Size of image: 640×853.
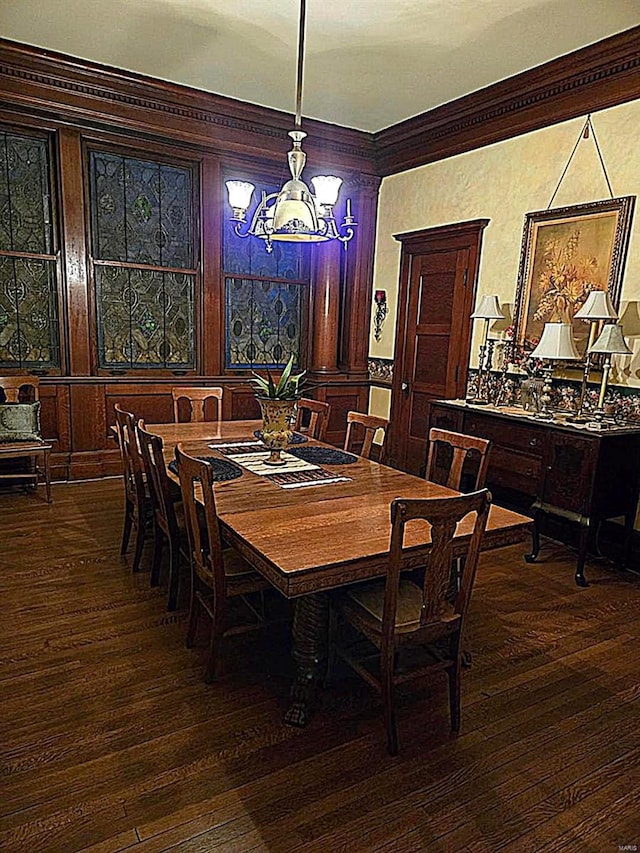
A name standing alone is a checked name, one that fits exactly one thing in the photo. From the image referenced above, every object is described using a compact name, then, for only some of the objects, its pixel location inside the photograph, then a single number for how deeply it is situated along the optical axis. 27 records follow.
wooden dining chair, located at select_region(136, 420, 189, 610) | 2.75
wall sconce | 6.01
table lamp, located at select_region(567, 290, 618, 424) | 3.56
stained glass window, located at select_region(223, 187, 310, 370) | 5.70
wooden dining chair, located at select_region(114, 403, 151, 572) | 3.12
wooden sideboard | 3.37
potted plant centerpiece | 2.95
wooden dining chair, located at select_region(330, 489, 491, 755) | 1.83
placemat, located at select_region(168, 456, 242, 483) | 2.77
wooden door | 5.02
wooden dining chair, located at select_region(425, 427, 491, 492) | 2.79
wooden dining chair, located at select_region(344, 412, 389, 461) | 3.52
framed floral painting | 3.79
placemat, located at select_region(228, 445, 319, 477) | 2.95
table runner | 2.77
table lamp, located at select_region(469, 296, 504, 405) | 4.40
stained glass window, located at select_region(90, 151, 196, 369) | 5.01
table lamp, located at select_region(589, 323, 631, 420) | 3.47
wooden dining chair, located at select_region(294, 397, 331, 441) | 4.00
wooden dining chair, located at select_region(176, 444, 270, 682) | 2.18
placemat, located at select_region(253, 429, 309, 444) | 3.64
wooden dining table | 1.87
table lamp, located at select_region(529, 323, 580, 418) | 3.77
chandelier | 3.04
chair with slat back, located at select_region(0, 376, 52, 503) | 4.36
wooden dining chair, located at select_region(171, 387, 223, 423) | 4.32
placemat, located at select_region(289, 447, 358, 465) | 3.18
